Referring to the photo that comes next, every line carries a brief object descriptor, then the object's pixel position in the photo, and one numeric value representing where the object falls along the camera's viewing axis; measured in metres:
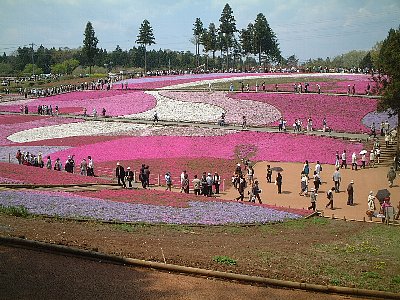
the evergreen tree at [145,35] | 123.00
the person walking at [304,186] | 29.77
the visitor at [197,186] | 29.53
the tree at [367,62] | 130.11
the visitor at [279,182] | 30.52
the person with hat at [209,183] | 29.54
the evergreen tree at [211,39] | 124.38
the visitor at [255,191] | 27.67
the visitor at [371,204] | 24.20
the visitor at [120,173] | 29.56
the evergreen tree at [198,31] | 124.47
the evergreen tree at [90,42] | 118.88
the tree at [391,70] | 38.69
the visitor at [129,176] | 30.08
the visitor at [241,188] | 28.03
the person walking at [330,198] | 26.55
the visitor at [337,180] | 30.60
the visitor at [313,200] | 25.45
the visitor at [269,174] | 33.66
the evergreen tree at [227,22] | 119.31
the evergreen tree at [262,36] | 119.19
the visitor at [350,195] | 27.30
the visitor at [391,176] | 31.75
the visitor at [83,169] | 34.23
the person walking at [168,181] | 31.21
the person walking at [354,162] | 37.28
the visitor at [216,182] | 31.00
